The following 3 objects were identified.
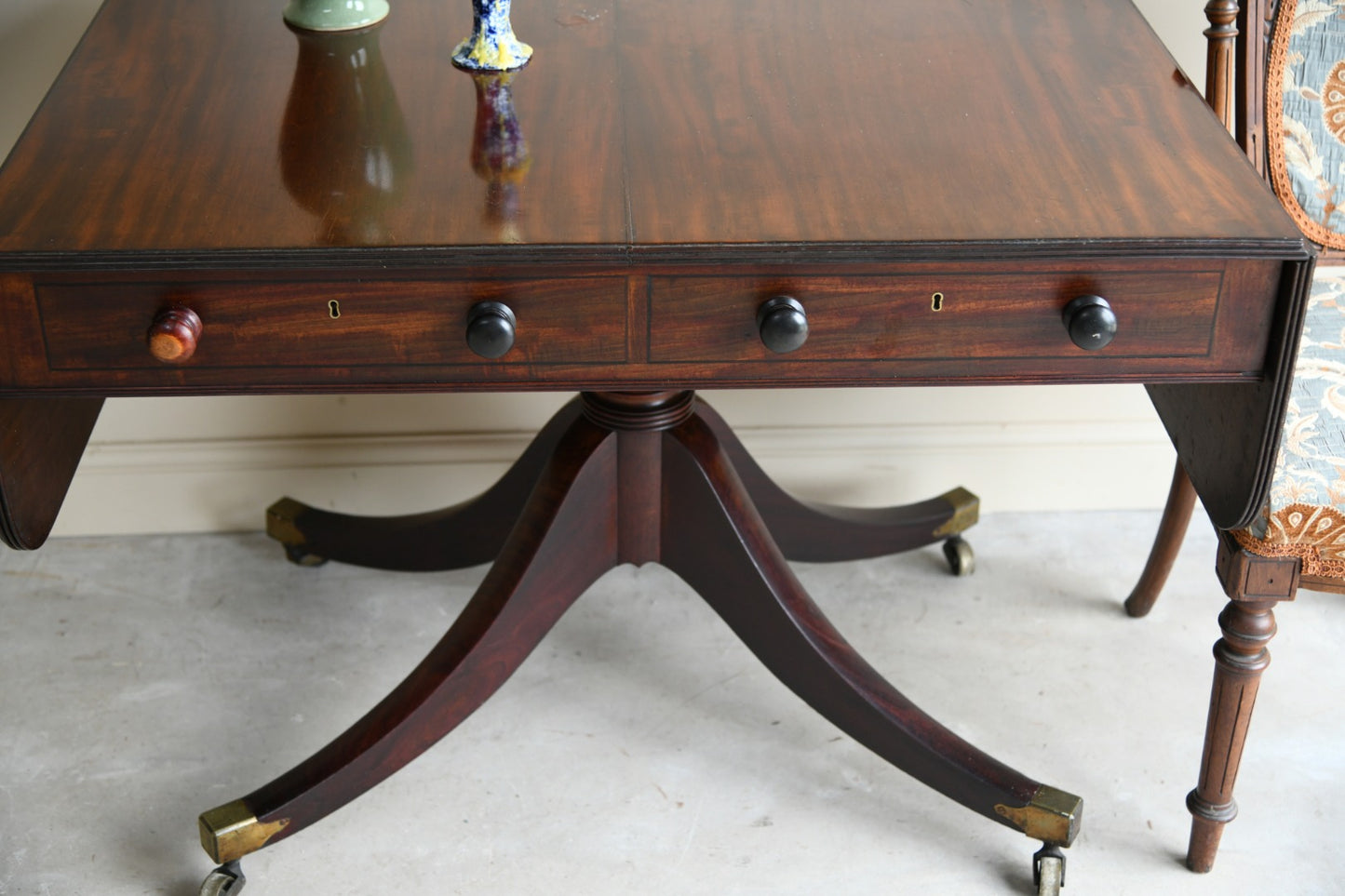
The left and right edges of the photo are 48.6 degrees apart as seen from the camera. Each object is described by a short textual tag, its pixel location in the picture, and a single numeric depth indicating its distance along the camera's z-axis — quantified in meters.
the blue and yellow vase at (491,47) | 1.44
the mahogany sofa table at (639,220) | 1.24
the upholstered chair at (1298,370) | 1.48
